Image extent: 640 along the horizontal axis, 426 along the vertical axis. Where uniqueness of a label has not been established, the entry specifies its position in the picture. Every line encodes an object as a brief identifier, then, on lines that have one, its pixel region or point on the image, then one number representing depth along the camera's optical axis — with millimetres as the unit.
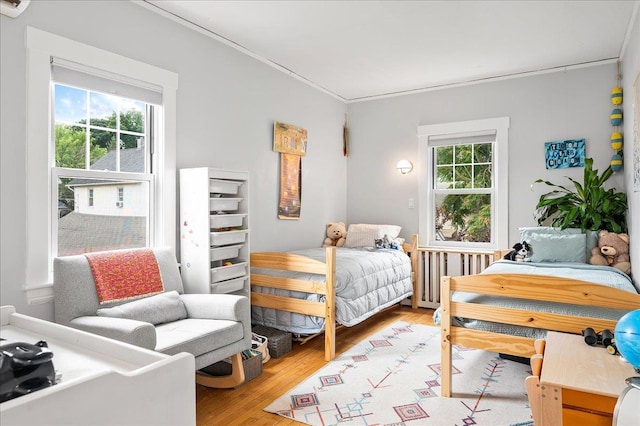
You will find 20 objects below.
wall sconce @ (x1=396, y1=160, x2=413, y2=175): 5047
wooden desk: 1462
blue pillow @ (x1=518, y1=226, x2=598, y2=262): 3664
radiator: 4523
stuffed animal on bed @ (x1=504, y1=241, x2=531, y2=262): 3803
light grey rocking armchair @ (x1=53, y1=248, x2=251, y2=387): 2137
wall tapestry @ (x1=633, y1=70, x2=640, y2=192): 2691
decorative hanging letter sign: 4125
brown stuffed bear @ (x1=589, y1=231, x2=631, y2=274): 3492
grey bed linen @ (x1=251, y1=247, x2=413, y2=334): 3338
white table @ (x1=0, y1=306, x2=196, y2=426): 826
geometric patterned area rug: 2328
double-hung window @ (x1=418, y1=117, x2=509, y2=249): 4551
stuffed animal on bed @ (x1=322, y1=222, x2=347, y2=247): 4898
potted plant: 3717
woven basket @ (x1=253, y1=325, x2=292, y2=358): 3236
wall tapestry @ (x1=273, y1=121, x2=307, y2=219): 4201
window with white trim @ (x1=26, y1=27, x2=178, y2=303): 2318
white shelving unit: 2961
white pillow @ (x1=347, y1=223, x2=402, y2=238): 4773
